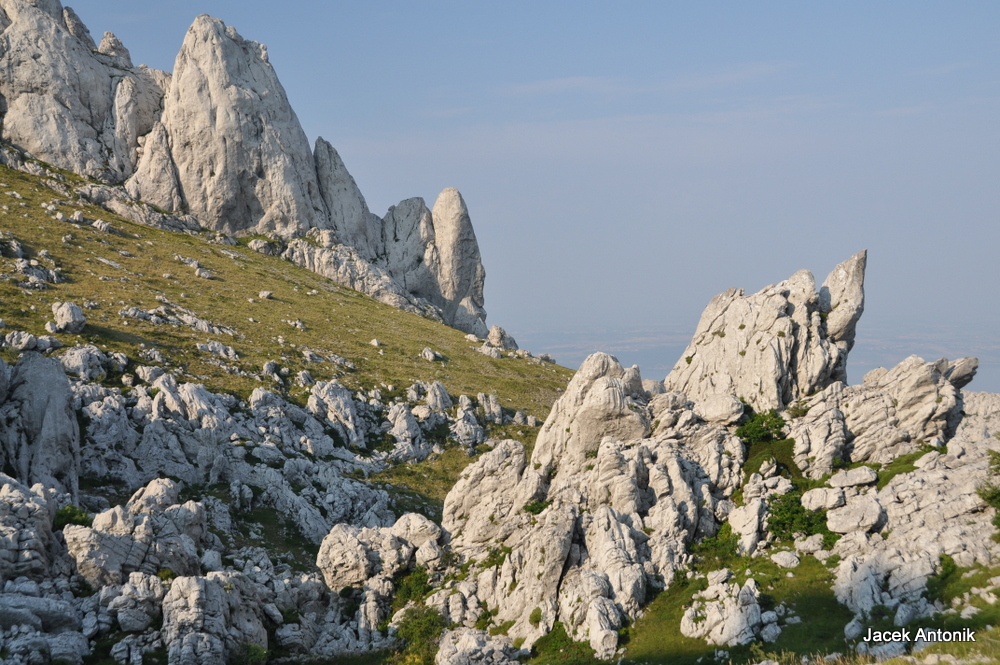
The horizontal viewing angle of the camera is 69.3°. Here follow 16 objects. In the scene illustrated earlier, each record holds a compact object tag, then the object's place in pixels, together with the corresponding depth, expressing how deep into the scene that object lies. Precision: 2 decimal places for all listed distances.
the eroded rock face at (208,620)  29.81
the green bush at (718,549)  35.65
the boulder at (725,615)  30.31
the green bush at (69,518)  34.25
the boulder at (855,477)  36.78
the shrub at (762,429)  41.41
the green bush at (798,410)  42.75
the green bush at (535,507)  40.66
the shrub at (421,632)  34.00
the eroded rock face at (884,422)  39.06
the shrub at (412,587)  38.25
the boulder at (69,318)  58.41
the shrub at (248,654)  31.16
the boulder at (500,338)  108.69
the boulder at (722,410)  42.44
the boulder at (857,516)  33.78
